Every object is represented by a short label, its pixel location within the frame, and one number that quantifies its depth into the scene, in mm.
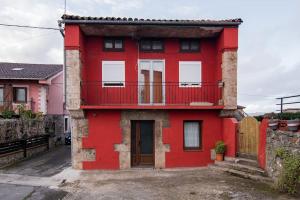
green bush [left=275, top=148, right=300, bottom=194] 8469
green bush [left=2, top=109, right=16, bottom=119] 19984
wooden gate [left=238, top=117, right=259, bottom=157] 12284
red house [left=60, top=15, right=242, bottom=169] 13453
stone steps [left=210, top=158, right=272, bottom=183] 10733
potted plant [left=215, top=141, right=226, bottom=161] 13445
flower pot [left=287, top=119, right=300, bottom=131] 9067
